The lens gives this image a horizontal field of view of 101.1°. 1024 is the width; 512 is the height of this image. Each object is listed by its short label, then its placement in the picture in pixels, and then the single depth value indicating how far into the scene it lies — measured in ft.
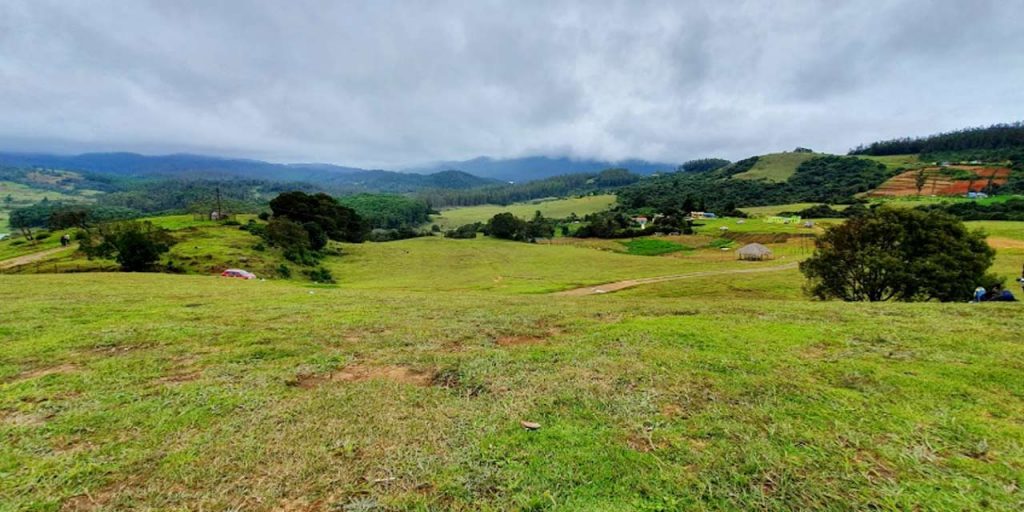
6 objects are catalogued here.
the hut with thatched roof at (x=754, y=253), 197.57
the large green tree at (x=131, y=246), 109.81
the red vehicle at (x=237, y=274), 113.50
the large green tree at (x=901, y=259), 67.46
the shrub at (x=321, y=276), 153.48
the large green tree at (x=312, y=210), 226.99
